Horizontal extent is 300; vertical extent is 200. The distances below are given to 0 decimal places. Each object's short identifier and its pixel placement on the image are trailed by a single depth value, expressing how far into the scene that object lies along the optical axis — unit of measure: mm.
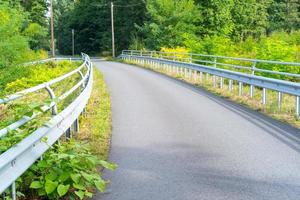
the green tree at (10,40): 42559
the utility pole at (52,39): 59647
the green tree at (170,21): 60906
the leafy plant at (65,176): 5805
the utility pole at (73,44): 105050
